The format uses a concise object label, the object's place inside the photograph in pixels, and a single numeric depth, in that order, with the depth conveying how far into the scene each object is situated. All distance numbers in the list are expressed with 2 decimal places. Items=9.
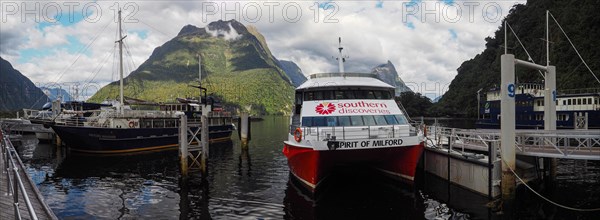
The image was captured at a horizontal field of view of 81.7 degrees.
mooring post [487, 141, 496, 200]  16.36
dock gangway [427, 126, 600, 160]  15.20
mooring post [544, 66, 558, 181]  21.03
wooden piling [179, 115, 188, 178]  22.91
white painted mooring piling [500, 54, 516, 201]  16.19
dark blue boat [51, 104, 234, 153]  36.16
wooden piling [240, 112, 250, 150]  42.72
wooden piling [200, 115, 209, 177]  24.08
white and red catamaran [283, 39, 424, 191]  16.95
